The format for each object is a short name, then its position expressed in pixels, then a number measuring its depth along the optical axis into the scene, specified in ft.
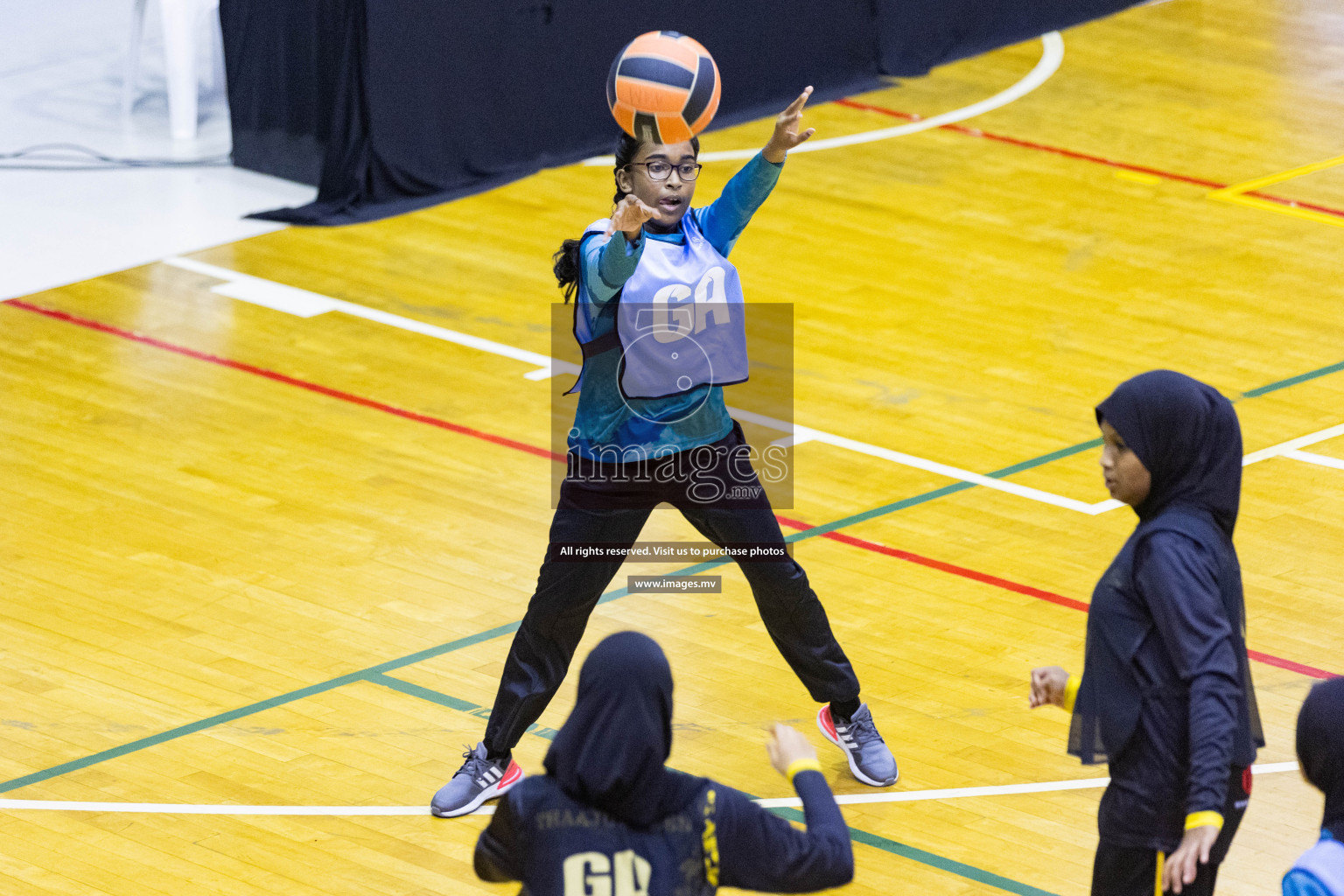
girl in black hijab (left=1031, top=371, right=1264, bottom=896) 25.16
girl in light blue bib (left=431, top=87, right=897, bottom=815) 34.09
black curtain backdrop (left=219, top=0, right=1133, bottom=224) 75.25
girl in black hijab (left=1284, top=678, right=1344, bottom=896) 22.40
